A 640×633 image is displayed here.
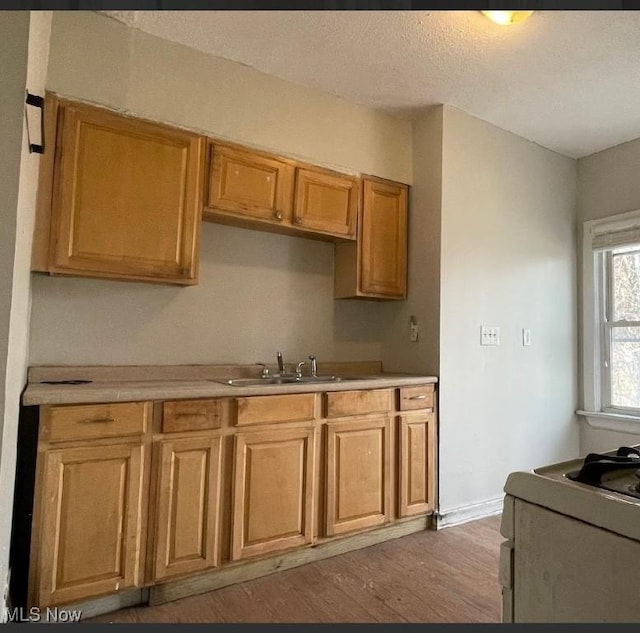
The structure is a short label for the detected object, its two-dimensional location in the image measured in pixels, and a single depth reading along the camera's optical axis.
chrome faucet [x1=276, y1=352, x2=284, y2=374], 2.68
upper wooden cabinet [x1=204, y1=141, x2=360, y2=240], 2.36
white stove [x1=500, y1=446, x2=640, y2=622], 0.64
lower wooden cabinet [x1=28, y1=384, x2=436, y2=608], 1.66
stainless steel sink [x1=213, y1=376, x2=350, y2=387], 2.49
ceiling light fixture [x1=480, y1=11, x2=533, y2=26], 1.97
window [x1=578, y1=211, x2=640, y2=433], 3.28
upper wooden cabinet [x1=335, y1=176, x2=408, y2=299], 2.84
